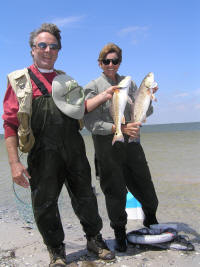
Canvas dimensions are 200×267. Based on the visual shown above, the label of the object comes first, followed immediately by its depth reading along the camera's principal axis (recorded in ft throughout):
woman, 13.17
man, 11.44
